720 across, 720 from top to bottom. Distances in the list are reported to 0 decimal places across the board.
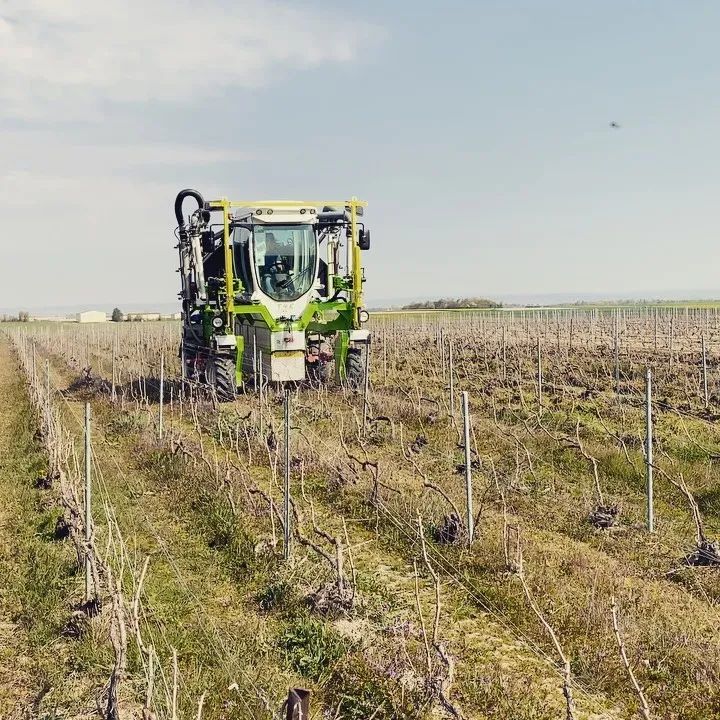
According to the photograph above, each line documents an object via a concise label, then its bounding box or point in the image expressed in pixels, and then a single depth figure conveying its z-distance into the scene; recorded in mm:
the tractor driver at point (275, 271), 12328
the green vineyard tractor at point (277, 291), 11992
